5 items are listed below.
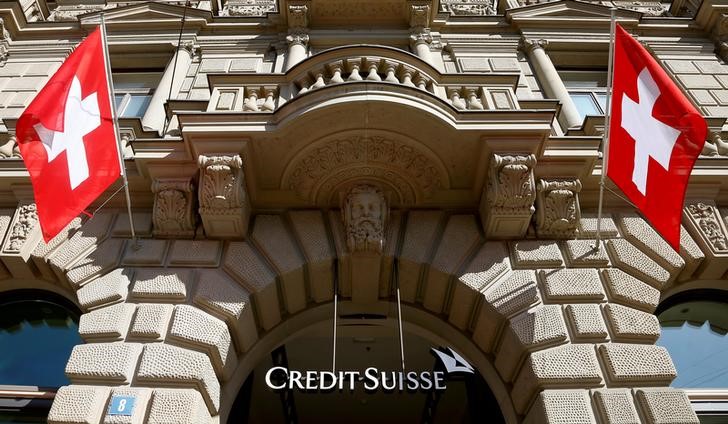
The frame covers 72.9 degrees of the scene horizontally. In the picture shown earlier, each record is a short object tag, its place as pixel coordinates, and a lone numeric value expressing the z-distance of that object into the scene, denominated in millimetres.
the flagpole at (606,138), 5987
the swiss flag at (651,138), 5523
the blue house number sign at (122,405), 4805
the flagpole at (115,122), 6031
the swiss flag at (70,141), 5602
